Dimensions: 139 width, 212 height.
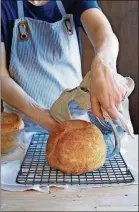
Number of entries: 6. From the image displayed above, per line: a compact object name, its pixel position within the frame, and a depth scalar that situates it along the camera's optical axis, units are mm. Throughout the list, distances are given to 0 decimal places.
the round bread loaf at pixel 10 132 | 699
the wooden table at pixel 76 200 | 524
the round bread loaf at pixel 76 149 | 574
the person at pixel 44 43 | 916
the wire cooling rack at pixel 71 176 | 571
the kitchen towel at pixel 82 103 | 534
